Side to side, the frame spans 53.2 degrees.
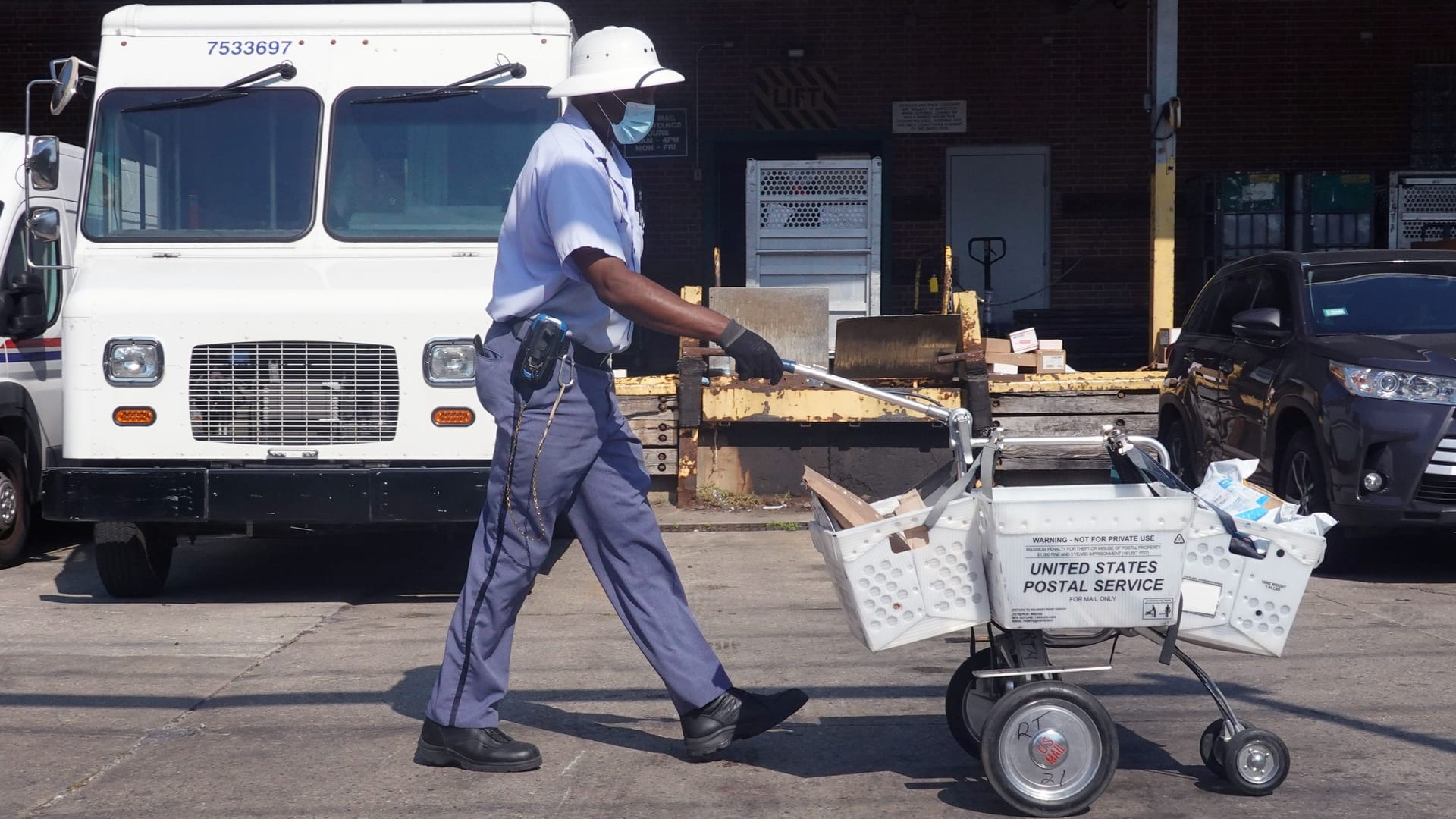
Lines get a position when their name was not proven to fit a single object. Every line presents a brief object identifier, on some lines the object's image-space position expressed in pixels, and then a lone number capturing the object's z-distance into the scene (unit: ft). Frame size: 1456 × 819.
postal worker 13.70
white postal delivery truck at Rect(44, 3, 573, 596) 21.15
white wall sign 51.96
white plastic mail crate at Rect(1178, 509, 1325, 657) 12.47
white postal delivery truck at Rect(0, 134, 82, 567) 26.68
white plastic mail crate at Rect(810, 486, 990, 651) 12.51
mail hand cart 12.17
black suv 22.97
